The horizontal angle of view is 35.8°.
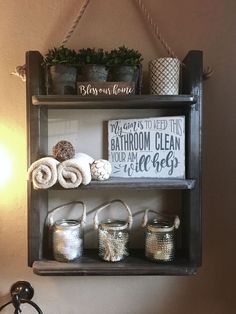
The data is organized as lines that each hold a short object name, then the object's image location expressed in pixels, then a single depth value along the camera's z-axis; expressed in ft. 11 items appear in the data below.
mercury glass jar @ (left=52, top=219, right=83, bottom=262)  3.35
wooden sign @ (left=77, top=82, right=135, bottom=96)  3.18
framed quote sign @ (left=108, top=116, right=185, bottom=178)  3.43
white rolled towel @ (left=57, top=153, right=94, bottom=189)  3.11
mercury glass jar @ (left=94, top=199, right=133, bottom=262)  3.38
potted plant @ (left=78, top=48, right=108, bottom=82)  3.22
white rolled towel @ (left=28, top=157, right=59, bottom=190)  3.13
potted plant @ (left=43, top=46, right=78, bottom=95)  3.21
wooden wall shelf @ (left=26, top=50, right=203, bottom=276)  3.17
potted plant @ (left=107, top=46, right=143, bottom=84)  3.23
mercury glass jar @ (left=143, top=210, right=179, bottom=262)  3.36
